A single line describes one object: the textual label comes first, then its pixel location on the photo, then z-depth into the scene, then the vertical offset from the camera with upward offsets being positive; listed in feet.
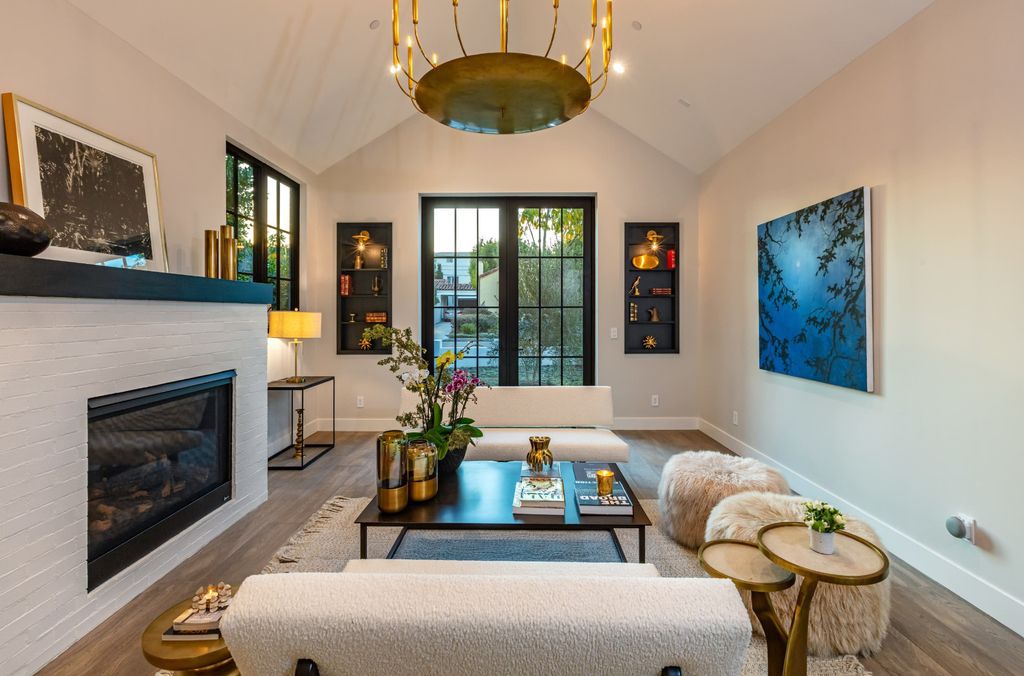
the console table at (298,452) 13.41 -3.25
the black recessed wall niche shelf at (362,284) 17.40 +1.94
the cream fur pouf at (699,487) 8.41 -2.46
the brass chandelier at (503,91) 5.86 +3.13
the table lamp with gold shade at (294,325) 13.57 +0.40
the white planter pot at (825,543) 4.35 -1.74
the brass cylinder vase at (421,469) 7.20 -1.84
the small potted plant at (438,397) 7.98 -0.94
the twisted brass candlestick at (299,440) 13.85 -2.77
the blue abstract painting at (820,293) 9.33 +1.01
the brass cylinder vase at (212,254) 9.66 +1.65
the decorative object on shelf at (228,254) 9.98 +1.70
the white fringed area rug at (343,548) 8.05 -3.56
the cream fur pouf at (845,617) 5.91 -3.24
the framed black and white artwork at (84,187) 7.00 +2.37
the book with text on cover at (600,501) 6.84 -2.23
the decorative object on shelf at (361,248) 17.37 +3.17
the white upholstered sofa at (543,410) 12.42 -1.73
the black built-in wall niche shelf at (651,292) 17.61 +1.70
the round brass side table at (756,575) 4.29 -2.02
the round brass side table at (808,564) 4.03 -1.84
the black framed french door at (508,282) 18.08 +2.10
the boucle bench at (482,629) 2.67 -1.53
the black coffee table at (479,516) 6.59 -2.37
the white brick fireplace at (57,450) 5.65 -1.32
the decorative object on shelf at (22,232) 5.62 +1.22
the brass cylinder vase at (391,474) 6.89 -1.82
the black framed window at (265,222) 13.12 +3.34
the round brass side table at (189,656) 3.48 -2.19
